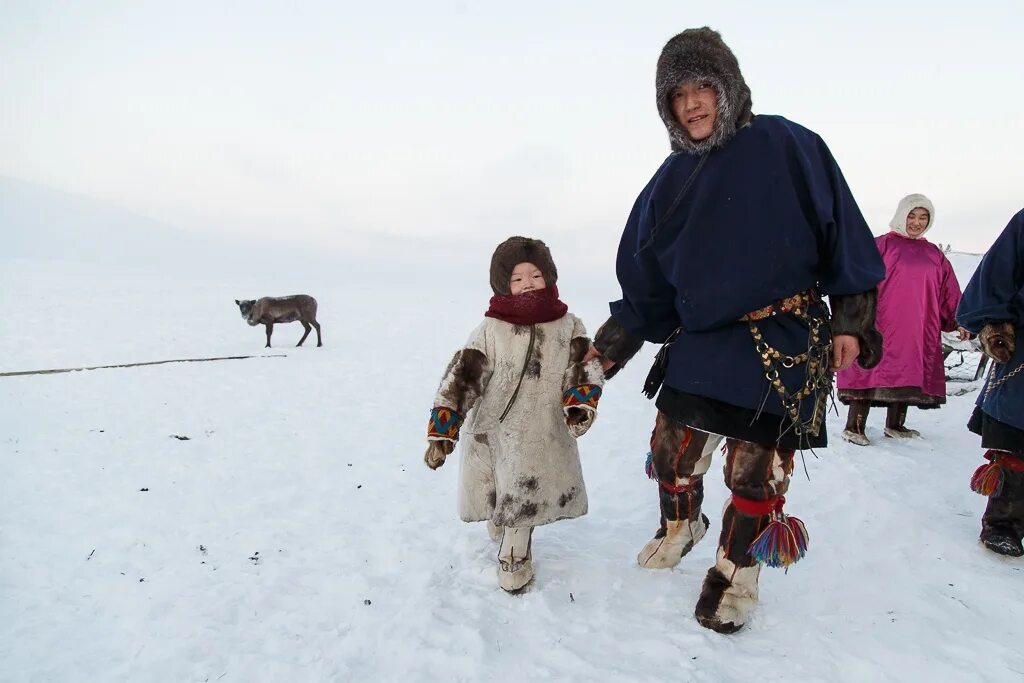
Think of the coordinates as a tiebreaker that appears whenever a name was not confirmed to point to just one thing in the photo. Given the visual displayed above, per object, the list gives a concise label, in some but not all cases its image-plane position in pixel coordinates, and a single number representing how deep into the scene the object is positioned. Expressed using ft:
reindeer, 33.71
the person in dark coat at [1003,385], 8.50
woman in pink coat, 14.25
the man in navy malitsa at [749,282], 6.19
